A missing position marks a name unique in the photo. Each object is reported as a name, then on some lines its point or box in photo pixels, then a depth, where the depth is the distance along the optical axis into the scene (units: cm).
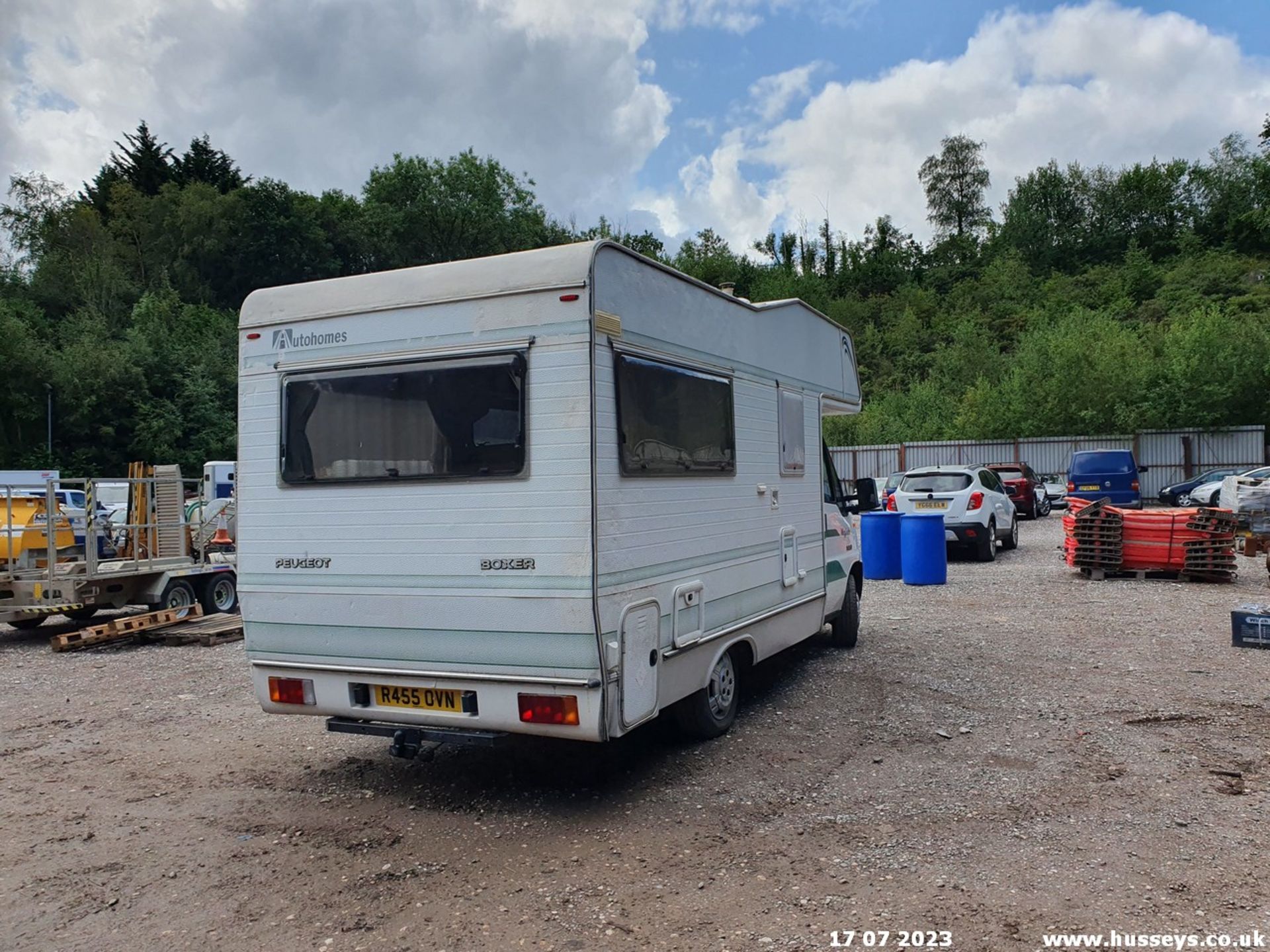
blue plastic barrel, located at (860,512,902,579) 1380
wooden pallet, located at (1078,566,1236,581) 1241
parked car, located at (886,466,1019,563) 1527
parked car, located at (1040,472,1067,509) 2720
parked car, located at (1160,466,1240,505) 2609
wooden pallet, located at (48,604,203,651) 1027
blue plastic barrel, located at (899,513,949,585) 1301
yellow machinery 1069
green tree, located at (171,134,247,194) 5809
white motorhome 451
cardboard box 823
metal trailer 1052
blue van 2145
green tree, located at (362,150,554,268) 5828
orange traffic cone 1378
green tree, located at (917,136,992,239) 7538
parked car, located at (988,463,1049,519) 2291
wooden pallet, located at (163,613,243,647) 1053
